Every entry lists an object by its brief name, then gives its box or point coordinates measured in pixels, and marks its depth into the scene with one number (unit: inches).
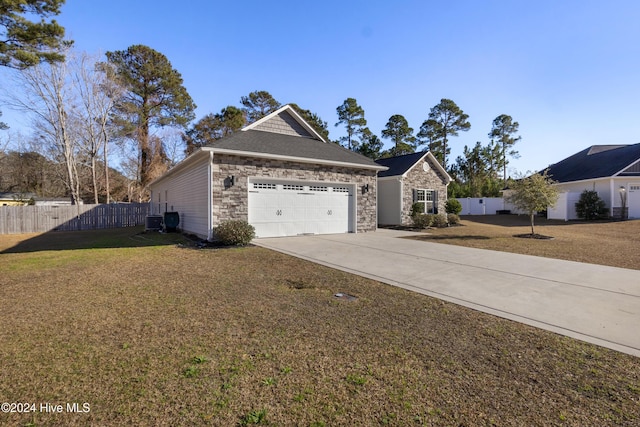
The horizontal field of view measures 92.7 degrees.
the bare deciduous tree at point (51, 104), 800.3
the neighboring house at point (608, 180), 804.0
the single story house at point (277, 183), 434.6
